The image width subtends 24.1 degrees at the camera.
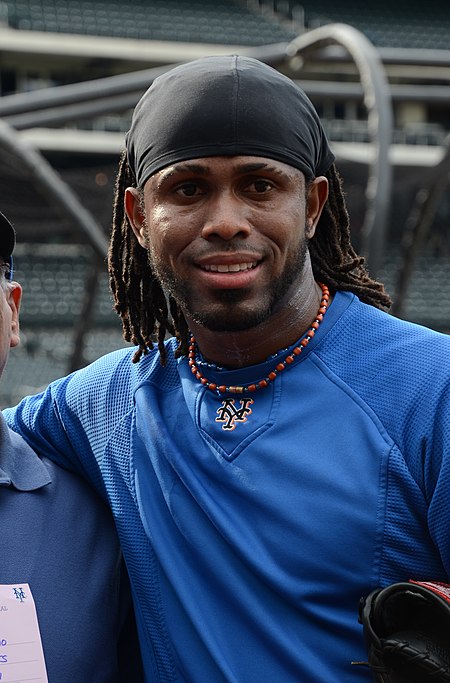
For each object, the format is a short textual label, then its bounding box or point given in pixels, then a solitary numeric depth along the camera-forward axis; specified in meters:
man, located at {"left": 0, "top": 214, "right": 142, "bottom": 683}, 2.03
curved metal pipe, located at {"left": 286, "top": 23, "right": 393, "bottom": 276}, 7.64
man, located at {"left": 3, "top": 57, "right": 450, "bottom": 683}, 1.88
